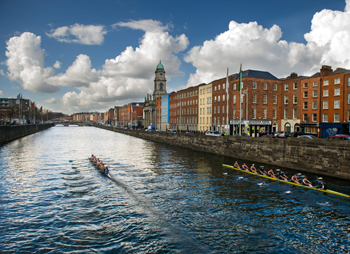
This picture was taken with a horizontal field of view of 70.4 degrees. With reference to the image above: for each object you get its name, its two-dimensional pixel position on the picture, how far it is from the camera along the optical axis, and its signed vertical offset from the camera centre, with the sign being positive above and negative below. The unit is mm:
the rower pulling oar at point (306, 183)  22736 -5607
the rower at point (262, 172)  28109 -5717
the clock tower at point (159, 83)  153100 +24390
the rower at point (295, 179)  23797 -5524
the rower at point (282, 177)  25297 -5604
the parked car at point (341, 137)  31528 -1912
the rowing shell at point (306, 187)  20209 -5861
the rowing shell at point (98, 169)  28706 -6206
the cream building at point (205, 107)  84188 +5175
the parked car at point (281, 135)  49750 -2600
